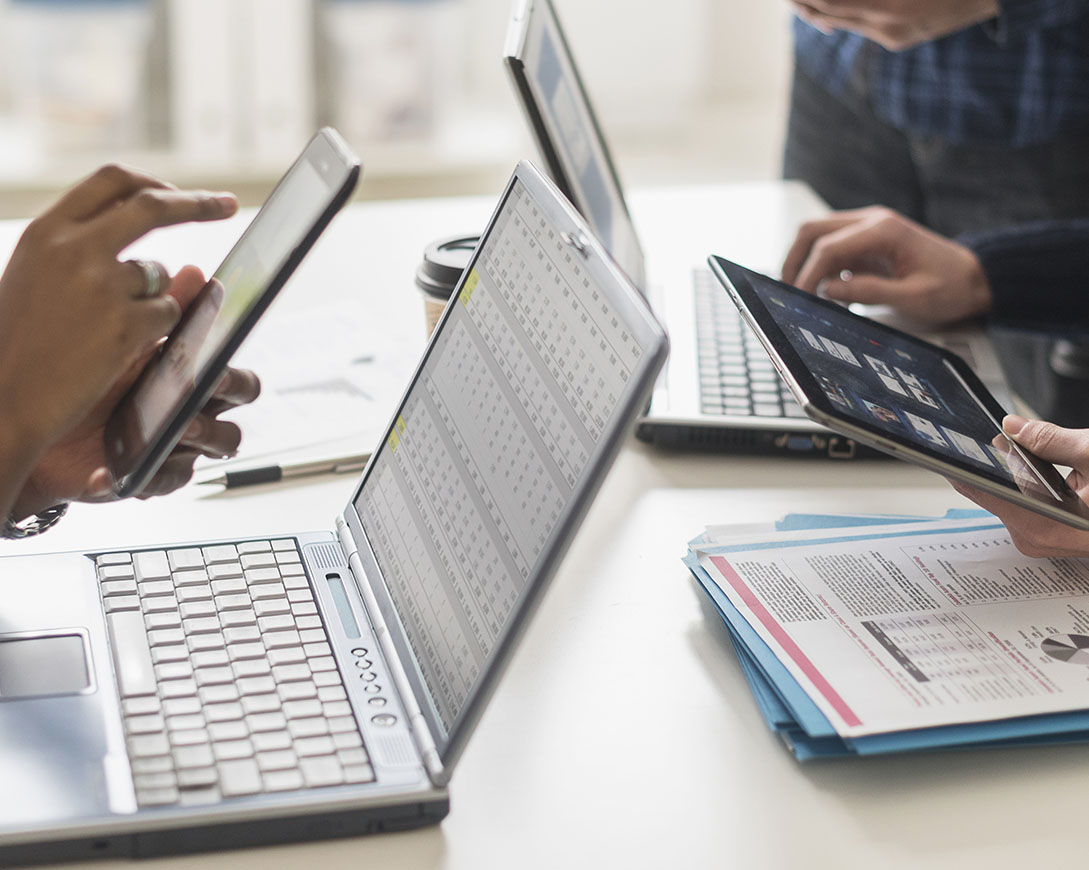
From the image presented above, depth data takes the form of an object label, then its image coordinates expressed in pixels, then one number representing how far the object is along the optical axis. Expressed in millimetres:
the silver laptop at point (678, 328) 967
